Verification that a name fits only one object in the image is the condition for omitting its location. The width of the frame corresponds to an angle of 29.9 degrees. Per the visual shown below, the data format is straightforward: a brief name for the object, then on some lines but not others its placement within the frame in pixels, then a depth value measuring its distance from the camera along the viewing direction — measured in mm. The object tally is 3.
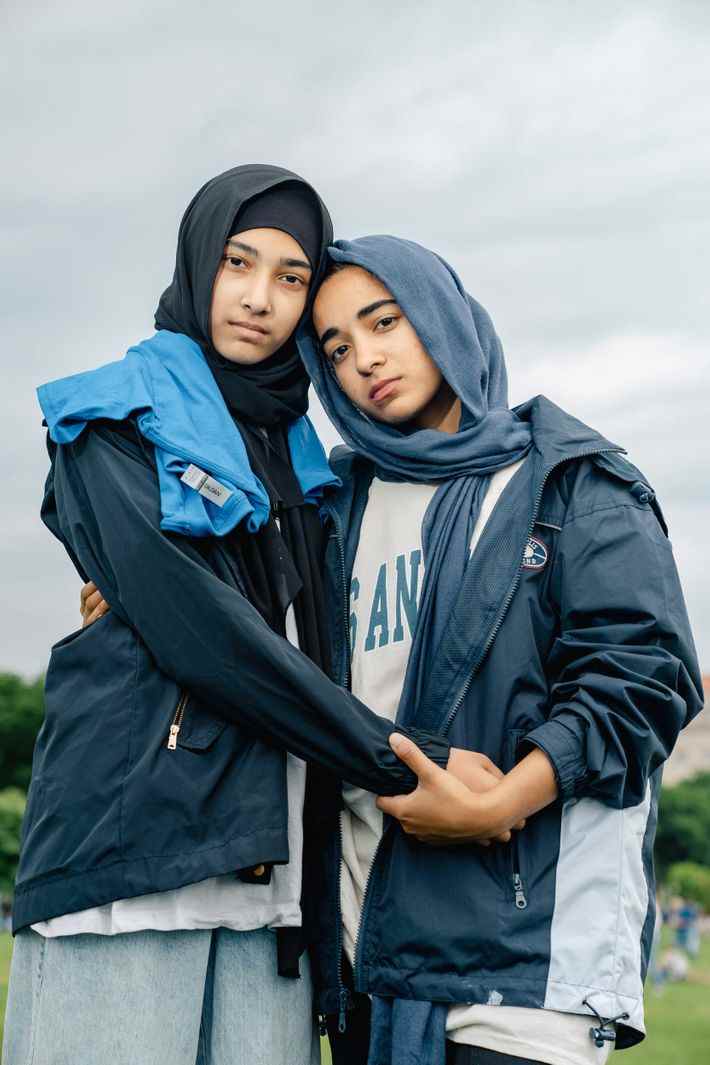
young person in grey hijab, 2791
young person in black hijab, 2742
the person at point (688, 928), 46156
